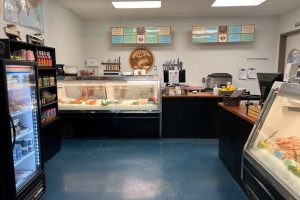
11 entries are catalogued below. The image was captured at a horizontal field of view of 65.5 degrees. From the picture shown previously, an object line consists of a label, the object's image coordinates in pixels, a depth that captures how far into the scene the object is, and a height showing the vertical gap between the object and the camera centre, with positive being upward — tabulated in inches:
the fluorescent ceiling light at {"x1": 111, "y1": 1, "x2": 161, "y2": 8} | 205.0 +61.9
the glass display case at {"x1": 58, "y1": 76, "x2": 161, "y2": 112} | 184.8 -17.6
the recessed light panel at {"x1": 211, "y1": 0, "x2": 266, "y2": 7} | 205.8 +63.2
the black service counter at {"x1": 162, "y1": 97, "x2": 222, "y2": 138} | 188.4 -36.1
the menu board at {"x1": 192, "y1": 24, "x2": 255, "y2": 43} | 256.2 +43.7
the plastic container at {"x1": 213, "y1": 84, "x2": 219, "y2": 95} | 193.6 -15.1
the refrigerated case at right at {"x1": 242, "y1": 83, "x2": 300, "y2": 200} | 64.0 -25.2
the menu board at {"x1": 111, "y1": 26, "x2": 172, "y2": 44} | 260.8 +42.1
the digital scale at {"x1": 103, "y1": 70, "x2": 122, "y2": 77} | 204.6 -0.5
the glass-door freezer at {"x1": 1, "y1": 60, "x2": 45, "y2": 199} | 97.3 -25.7
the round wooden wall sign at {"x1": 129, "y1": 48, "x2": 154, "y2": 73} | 279.9 +16.2
